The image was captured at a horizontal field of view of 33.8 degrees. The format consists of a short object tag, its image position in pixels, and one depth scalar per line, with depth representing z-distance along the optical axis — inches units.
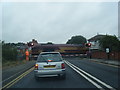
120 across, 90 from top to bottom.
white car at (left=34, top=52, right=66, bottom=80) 422.0
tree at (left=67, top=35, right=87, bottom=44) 4751.2
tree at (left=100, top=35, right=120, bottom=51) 1565.0
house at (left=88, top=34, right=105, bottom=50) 2795.5
